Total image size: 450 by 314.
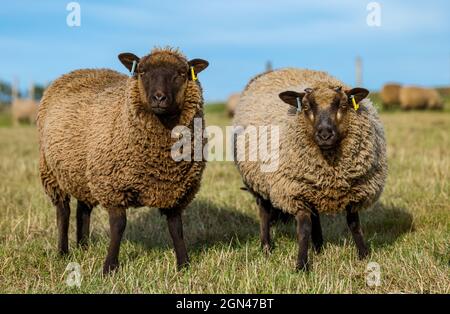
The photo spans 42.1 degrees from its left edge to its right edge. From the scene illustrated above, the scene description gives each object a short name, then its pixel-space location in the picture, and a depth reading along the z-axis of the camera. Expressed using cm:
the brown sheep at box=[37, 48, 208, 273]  529
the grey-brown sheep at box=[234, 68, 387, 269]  546
